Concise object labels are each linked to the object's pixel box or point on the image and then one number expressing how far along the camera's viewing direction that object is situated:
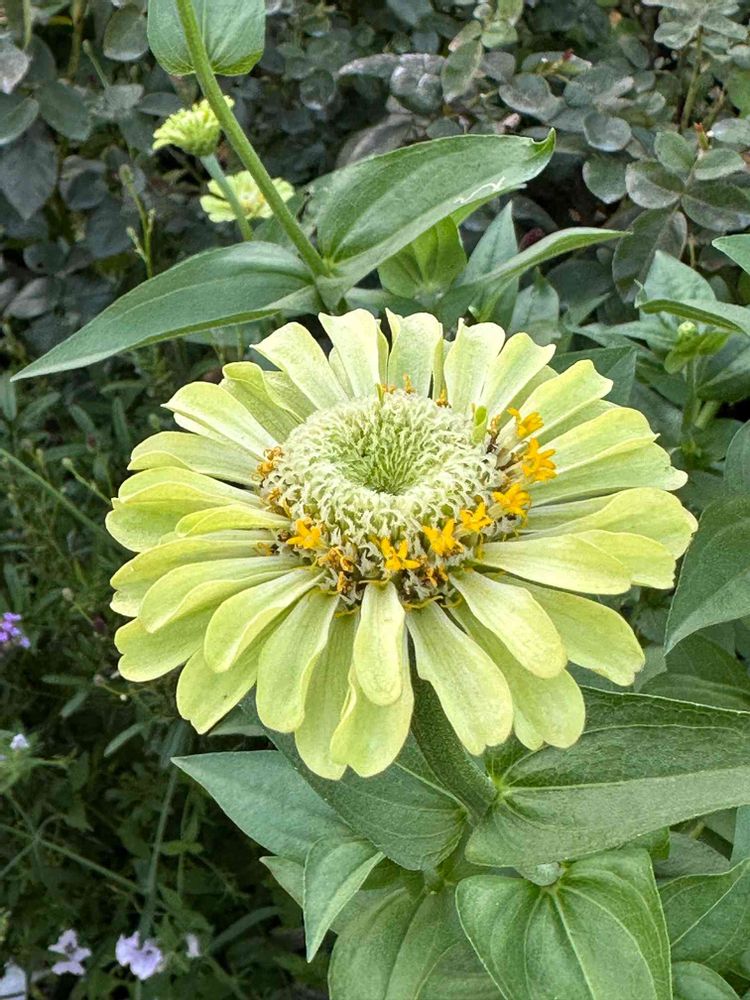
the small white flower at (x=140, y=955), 0.24
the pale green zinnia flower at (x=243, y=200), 0.29
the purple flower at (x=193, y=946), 0.25
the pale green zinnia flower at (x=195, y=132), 0.27
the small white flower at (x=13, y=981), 0.27
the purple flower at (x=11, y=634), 0.25
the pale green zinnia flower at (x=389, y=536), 0.12
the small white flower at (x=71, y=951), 0.26
